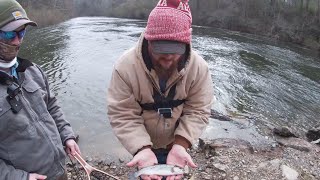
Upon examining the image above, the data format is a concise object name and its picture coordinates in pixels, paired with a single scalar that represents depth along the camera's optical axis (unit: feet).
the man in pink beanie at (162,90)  5.80
